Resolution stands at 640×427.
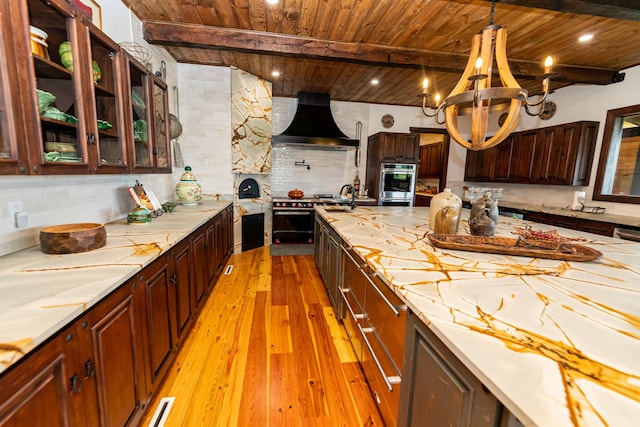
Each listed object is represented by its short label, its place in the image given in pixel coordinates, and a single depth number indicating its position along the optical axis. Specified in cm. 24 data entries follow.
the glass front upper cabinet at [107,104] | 151
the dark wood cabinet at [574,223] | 317
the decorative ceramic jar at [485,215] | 173
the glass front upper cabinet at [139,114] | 188
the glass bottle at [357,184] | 534
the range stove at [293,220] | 448
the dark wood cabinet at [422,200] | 614
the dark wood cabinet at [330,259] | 221
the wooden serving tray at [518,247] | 137
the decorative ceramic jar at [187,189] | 310
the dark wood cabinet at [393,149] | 486
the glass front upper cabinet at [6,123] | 94
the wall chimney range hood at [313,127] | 444
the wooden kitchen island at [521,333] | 52
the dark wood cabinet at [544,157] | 372
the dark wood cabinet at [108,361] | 68
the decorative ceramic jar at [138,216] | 202
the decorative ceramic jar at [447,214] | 178
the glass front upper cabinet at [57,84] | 113
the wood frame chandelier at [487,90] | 150
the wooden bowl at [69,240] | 127
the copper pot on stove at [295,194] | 479
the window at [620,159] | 334
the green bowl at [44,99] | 112
